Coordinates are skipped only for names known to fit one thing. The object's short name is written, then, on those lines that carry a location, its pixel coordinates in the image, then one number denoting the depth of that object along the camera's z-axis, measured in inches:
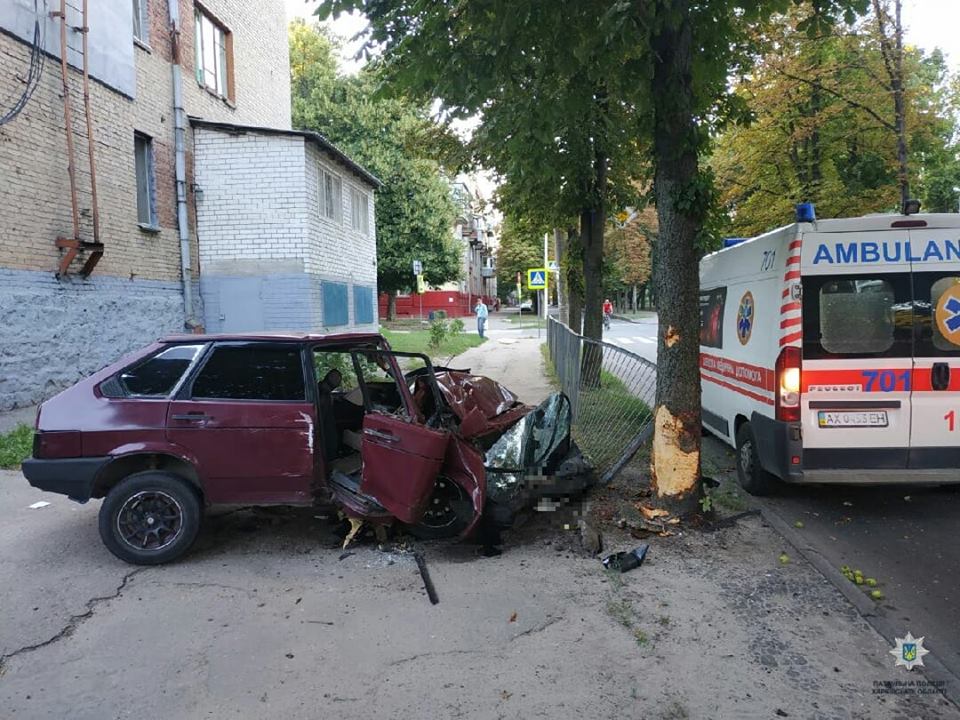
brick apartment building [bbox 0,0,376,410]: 367.6
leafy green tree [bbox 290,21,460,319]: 1202.0
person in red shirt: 1386.6
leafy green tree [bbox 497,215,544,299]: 2429.9
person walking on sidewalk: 1169.7
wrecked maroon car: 174.7
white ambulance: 205.2
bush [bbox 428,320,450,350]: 848.9
